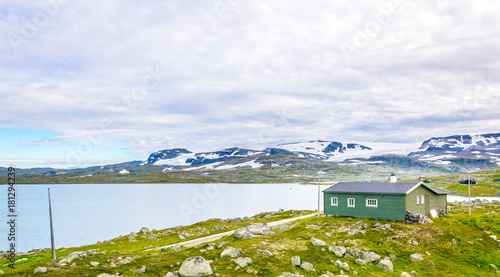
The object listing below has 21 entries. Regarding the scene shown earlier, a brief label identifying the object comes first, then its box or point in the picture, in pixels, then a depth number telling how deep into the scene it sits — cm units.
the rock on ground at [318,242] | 3459
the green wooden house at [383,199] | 4559
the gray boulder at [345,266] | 2946
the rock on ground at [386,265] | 3027
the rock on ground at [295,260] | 2922
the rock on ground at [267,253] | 3055
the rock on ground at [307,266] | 2858
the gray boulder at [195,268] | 2558
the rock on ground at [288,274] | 2636
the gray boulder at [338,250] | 3253
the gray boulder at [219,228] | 5988
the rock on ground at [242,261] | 2777
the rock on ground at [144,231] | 6158
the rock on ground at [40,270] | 2517
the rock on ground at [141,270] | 2618
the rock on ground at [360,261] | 3114
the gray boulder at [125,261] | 2790
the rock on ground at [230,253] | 2992
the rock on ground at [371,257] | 3184
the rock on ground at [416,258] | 3269
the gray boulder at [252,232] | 3997
